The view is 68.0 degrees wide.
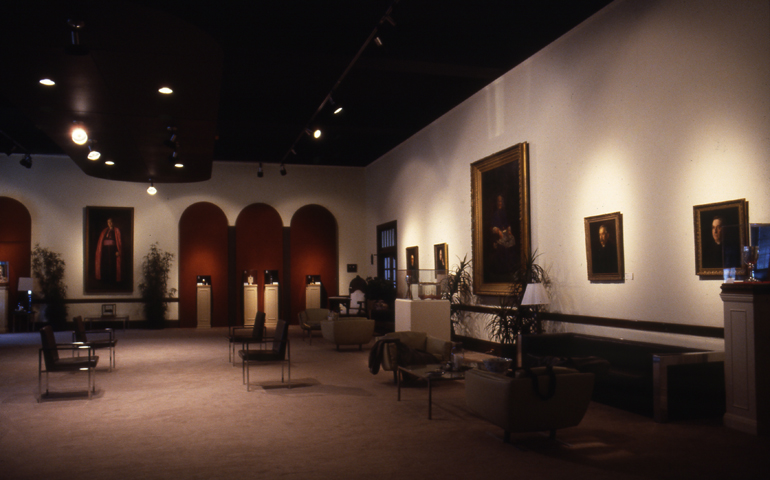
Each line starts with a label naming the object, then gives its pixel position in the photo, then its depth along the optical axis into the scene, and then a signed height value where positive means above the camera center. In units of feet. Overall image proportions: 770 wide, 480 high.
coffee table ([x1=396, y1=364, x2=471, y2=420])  19.25 -3.85
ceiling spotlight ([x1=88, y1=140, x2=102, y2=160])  34.47 +7.36
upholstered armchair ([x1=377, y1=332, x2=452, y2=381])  23.87 -3.61
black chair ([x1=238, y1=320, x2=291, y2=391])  24.08 -3.72
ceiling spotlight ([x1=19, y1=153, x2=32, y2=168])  46.82 +9.07
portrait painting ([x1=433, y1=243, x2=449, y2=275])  39.40 +0.59
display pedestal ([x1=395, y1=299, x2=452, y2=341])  32.32 -2.97
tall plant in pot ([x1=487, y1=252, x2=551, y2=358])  27.71 -2.29
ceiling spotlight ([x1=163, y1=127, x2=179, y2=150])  33.19 +7.53
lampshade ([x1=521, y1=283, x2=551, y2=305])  25.13 -1.41
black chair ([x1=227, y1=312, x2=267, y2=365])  26.55 -3.24
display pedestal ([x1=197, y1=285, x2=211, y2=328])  53.88 -3.55
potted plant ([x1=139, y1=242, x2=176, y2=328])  52.19 -1.53
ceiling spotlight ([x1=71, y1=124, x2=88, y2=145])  29.17 +6.95
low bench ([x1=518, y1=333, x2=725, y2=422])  17.69 -3.82
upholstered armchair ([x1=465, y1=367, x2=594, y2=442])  14.74 -3.59
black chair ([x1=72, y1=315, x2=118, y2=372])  27.86 -3.19
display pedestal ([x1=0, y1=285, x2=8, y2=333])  49.05 -2.95
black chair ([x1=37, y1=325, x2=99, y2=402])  21.79 -3.54
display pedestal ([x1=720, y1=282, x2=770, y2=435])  16.16 -2.78
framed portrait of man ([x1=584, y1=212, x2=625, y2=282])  23.29 +0.64
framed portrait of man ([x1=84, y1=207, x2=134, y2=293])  52.37 +1.87
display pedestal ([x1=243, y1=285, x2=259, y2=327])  54.29 -3.36
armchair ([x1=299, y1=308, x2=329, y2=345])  41.75 -3.75
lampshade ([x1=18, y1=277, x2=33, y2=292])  48.37 -1.00
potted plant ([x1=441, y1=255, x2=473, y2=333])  35.94 -1.56
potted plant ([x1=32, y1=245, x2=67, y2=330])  50.49 -1.07
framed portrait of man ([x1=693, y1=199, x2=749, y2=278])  18.02 +0.84
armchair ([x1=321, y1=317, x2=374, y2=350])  35.27 -4.04
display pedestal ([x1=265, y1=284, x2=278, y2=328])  55.31 -3.26
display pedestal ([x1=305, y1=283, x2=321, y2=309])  57.06 -2.92
